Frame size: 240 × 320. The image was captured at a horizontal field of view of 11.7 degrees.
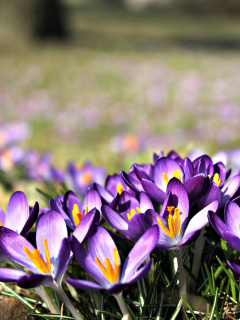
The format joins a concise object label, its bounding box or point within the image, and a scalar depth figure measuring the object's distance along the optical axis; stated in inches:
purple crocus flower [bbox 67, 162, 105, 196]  43.3
